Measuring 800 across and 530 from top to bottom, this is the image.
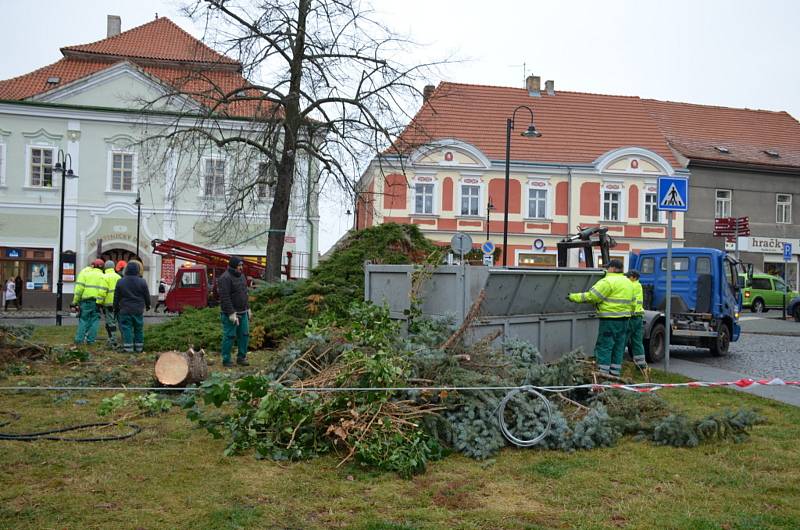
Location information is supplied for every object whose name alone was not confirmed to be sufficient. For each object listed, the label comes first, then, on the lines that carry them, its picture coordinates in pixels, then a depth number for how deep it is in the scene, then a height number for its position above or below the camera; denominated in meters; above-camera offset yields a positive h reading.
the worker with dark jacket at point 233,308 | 12.60 -0.57
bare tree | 19.73 +4.52
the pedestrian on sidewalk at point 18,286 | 31.70 -0.75
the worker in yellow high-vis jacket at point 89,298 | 15.23 -0.56
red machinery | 27.36 -0.23
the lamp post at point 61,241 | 23.69 +0.99
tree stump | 9.70 -1.23
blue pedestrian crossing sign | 12.20 +1.46
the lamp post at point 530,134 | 24.74 +4.96
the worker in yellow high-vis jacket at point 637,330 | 11.75 -0.73
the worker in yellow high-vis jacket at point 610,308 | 11.23 -0.37
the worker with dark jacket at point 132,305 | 14.26 -0.63
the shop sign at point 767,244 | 40.66 +2.31
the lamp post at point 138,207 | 33.34 +2.82
